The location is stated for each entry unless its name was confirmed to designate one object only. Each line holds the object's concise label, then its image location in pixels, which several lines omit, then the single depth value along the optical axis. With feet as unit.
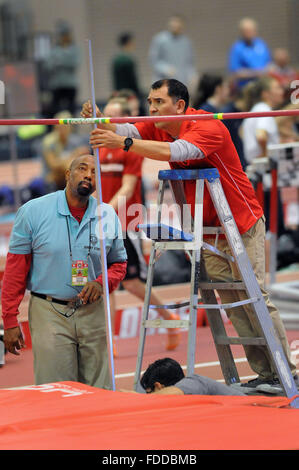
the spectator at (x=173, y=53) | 104.99
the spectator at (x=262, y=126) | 63.72
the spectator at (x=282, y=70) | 104.88
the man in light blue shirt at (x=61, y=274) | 35.37
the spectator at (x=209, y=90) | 60.64
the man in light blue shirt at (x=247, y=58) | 102.99
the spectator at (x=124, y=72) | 111.96
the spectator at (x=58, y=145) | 64.75
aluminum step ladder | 34.45
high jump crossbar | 33.17
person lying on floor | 33.30
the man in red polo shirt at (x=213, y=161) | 32.86
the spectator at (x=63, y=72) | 117.08
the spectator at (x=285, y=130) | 66.95
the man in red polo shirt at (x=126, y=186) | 45.32
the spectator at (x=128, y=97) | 50.90
